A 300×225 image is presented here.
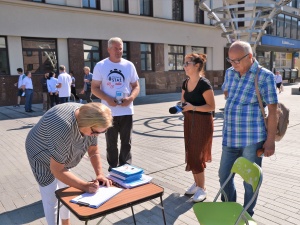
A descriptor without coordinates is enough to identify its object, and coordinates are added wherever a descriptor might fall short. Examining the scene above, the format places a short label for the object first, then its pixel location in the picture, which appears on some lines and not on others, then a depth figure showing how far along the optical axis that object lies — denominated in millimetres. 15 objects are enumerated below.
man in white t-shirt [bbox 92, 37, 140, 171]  3703
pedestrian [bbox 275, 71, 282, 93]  17383
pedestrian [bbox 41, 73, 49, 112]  11531
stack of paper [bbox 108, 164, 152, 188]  2217
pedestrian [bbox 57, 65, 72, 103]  9422
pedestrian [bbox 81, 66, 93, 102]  11454
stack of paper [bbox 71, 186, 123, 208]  1915
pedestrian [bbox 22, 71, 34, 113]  11477
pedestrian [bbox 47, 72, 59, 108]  10780
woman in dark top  3268
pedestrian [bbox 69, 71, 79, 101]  13367
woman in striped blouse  2014
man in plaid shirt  2557
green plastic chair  2109
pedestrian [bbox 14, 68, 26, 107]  11750
